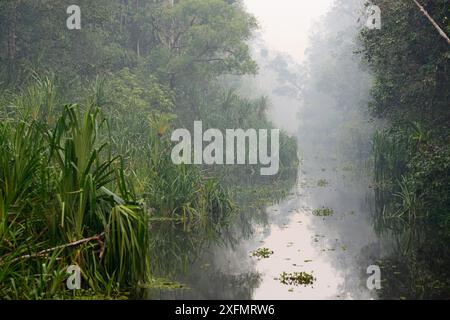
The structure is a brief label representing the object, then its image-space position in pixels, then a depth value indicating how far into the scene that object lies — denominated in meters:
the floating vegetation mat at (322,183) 17.70
